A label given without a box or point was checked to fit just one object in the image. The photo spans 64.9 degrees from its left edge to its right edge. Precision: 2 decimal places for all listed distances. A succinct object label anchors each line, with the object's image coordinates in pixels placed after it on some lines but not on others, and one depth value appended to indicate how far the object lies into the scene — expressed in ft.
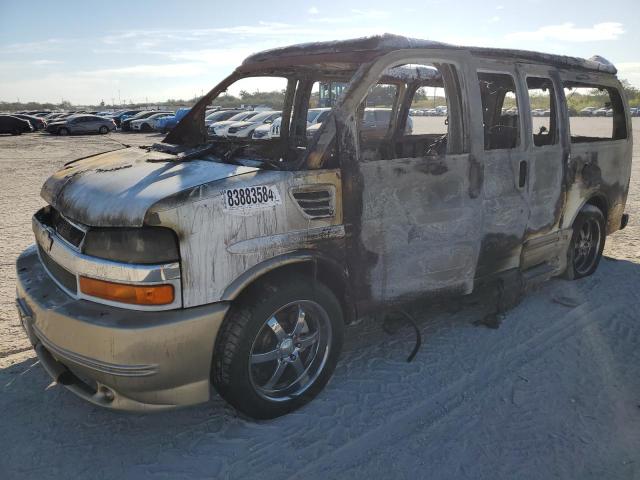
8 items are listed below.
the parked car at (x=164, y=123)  94.53
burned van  7.81
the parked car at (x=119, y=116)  129.35
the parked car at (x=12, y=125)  98.63
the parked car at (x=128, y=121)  111.95
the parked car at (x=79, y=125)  99.55
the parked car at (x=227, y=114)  85.80
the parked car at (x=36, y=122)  108.68
